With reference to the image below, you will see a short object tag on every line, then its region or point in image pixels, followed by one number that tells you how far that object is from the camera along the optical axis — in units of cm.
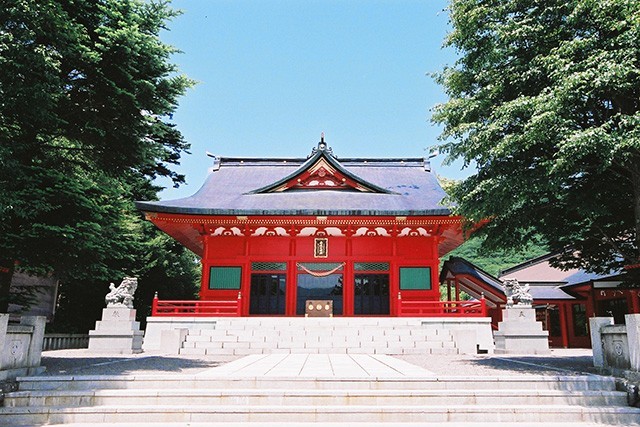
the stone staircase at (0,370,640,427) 685
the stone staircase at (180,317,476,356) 1447
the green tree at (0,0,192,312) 838
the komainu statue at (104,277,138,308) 1500
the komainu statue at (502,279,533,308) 1486
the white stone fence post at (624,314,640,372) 783
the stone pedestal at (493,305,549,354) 1458
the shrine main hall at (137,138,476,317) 1894
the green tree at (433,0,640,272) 798
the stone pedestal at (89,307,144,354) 1453
